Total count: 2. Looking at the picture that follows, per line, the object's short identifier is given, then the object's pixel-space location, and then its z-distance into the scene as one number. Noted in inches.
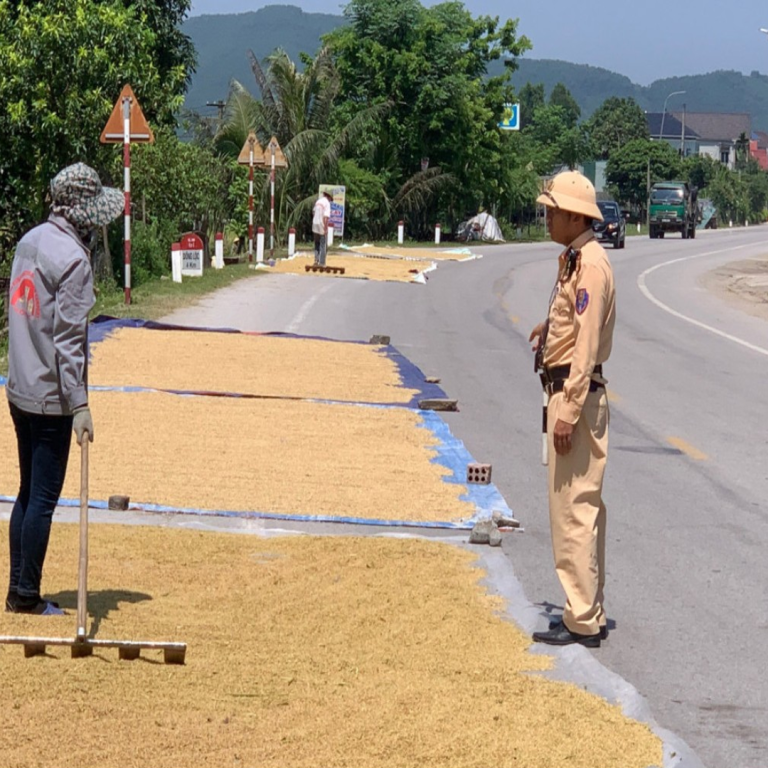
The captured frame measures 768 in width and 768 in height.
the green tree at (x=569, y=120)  6112.2
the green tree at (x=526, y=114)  7135.8
